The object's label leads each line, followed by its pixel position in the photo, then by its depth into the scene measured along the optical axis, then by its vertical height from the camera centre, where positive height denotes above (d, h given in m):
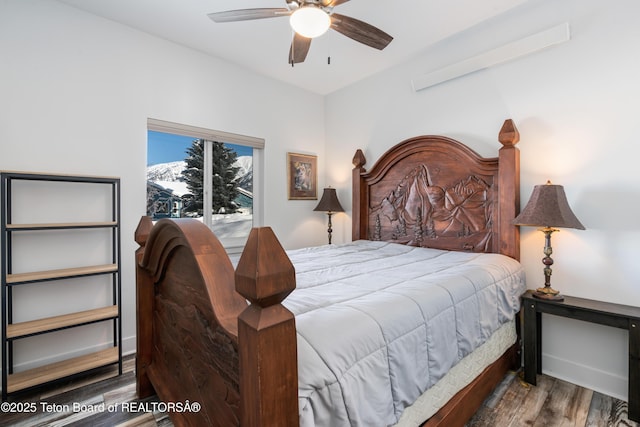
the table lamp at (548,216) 1.87 -0.02
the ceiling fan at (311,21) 1.66 +1.17
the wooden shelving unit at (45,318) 1.89 -0.67
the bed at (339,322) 0.72 -0.40
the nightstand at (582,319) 1.66 -0.64
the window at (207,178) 2.89 +0.37
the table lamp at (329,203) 3.65 +0.12
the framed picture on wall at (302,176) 3.75 +0.47
